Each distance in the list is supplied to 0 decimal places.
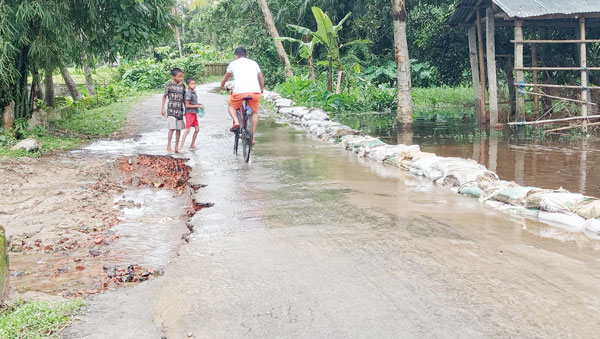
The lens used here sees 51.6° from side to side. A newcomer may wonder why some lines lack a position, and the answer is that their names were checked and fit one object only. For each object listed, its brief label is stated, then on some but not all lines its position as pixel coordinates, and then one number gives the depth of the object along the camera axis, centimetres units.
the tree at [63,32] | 1058
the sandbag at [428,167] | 771
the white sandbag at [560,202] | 552
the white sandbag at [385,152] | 936
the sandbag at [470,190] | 666
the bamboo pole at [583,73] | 1295
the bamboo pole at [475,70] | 1652
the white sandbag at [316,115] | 1440
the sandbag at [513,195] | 600
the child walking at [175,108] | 1038
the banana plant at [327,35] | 1672
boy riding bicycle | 908
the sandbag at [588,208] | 531
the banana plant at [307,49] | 1791
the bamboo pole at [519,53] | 1340
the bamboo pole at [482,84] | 1593
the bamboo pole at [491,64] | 1465
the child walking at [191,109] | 1049
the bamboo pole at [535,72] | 1494
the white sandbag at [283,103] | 1873
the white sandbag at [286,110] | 1718
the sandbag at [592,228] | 501
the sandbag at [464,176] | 705
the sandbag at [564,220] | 528
